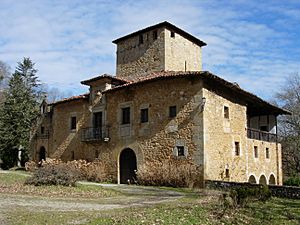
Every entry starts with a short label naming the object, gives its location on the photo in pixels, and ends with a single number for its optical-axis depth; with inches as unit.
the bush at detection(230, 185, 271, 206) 435.8
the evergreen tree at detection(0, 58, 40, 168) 1327.5
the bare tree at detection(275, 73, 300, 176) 1456.7
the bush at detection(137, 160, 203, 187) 721.0
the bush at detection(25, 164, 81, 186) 602.2
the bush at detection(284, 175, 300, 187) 1058.1
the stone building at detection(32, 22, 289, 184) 754.8
